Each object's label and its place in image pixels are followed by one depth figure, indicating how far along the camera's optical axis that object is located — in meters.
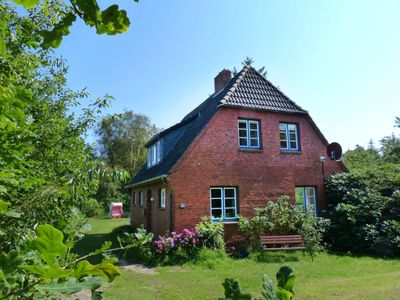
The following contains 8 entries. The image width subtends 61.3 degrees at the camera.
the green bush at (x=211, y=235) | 12.88
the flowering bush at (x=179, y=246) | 12.27
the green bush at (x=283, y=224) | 13.61
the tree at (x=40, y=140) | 1.65
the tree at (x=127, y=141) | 46.19
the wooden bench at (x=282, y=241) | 13.26
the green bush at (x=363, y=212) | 13.61
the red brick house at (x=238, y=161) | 13.97
